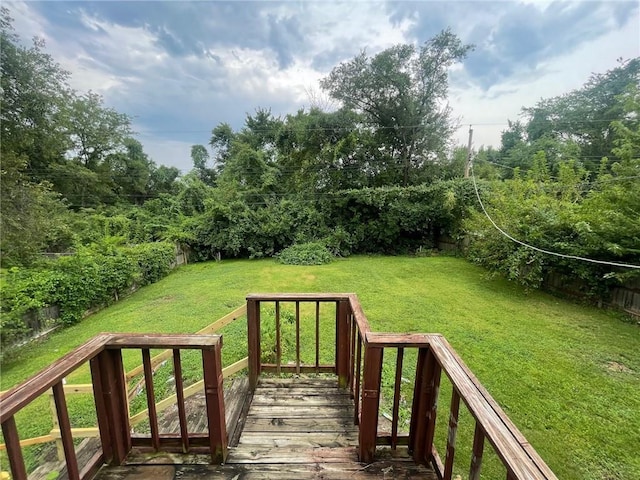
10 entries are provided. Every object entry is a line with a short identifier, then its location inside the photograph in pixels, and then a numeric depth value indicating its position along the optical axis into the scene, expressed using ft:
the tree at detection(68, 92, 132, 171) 50.08
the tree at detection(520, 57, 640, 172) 48.49
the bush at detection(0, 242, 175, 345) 13.40
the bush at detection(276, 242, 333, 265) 32.07
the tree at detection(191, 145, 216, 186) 69.36
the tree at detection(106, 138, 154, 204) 56.95
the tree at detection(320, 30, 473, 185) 39.73
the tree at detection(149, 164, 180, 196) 65.12
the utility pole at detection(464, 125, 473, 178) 36.55
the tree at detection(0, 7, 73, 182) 17.79
